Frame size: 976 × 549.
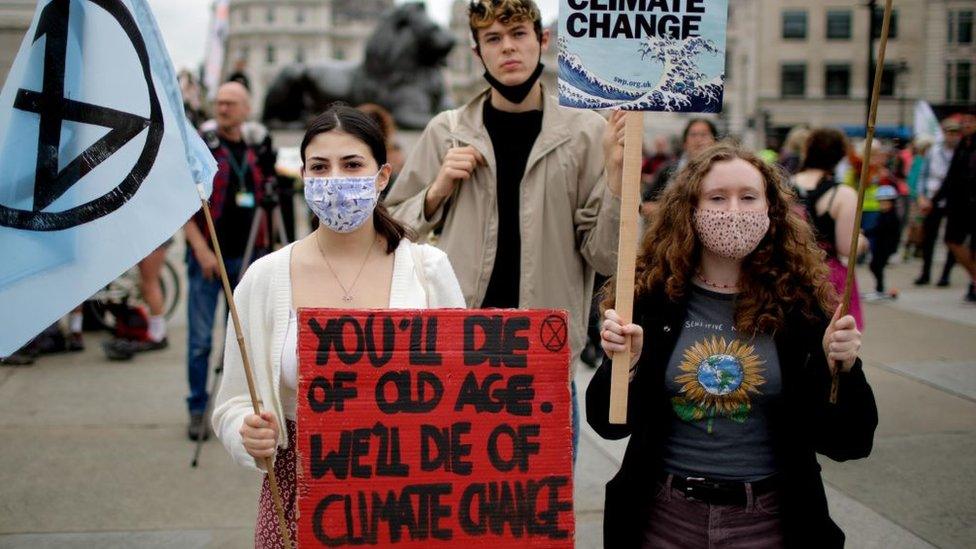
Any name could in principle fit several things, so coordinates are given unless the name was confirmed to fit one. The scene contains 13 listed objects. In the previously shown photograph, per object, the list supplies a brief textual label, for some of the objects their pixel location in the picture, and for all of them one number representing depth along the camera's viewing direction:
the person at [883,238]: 10.84
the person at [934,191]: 11.46
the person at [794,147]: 9.52
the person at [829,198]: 5.09
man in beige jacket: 3.43
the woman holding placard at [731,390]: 2.49
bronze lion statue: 22.86
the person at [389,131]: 6.48
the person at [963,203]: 9.69
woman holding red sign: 2.53
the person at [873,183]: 9.86
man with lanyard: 5.59
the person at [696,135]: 6.96
